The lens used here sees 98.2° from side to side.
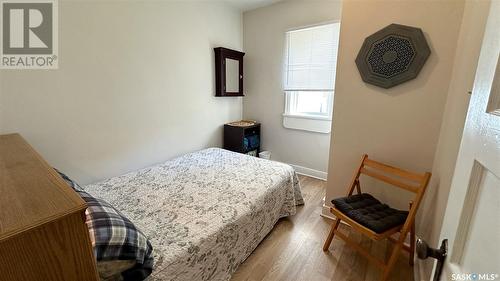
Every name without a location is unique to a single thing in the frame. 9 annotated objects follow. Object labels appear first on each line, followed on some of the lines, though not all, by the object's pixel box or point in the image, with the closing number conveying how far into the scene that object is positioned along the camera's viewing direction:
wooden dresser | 0.51
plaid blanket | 0.83
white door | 0.40
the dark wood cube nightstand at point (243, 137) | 3.18
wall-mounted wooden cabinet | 2.97
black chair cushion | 1.44
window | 2.77
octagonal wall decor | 1.61
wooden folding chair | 1.43
